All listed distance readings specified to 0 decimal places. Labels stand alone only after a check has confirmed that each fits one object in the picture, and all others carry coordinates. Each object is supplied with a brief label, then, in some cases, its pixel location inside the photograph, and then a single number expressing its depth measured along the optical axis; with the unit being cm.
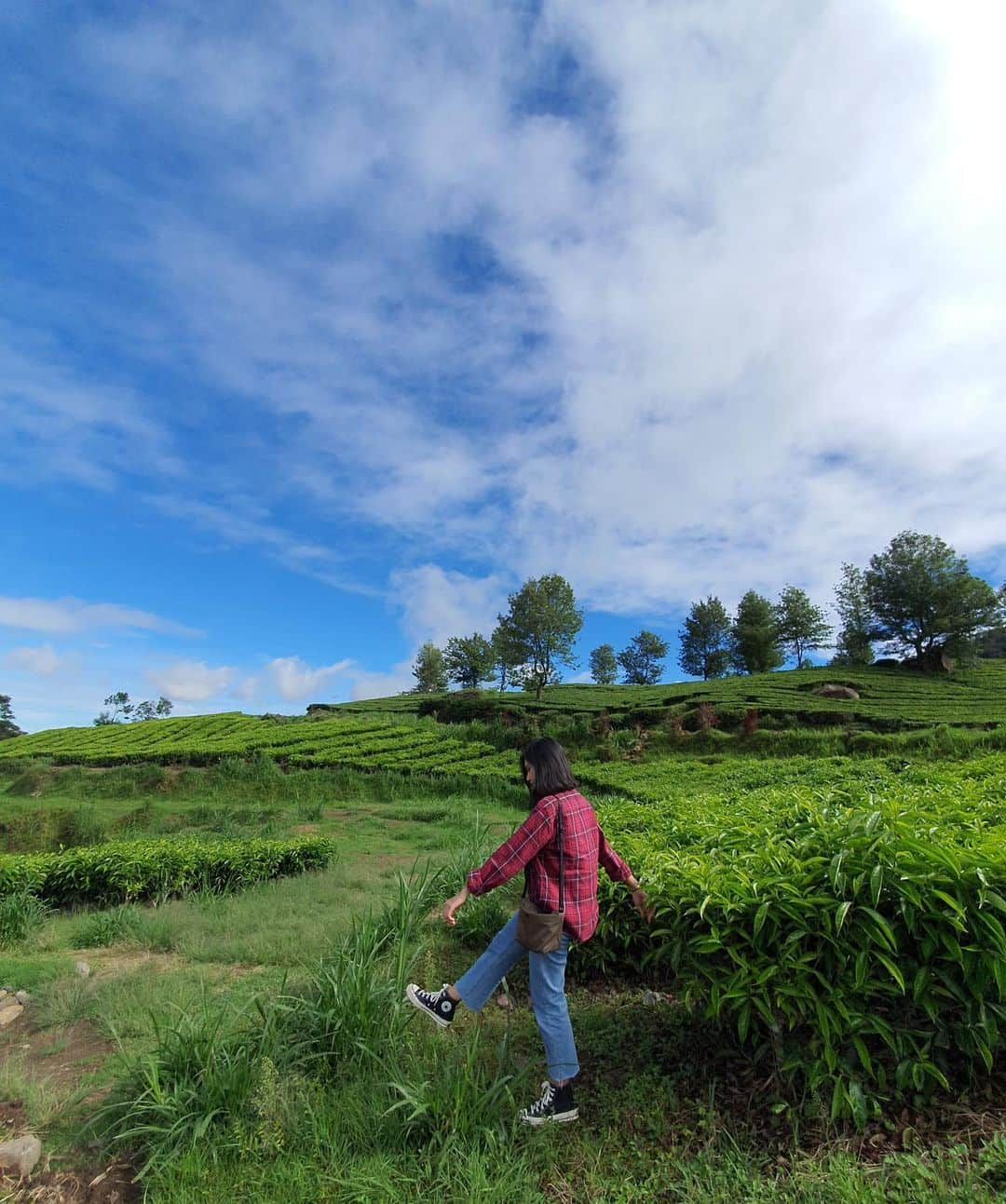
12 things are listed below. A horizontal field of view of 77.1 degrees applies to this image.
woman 281
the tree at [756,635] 4088
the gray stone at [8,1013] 446
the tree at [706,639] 4678
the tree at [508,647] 3722
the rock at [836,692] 2310
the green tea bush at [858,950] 238
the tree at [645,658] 5300
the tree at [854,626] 3409
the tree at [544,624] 3684
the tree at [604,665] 5441
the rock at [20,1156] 266
